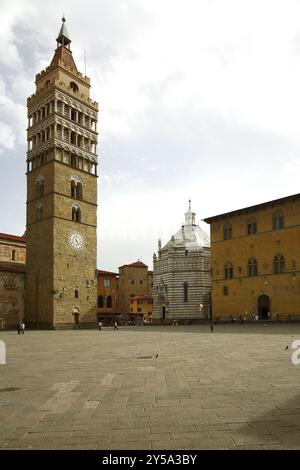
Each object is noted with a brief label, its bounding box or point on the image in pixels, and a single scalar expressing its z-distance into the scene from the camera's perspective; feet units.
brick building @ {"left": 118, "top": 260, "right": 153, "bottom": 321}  286.87
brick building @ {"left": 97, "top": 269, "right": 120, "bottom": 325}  250.78
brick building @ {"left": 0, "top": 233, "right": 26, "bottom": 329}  153.48
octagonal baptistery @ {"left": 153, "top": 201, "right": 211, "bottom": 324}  204.03
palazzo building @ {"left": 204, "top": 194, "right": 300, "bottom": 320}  138.92
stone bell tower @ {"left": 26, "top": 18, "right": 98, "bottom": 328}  155.43
